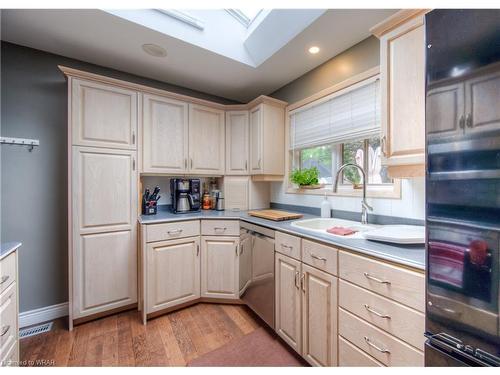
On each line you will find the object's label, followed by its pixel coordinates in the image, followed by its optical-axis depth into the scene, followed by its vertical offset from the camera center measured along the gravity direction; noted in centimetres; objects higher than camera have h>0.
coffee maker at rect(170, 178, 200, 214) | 227 -8
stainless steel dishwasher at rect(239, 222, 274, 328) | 165 -70
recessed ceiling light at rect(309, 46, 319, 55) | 179 +117
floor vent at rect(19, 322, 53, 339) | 171 -117
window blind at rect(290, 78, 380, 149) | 165 +62
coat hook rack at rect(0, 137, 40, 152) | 148 +33
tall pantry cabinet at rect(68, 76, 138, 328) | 173 -9
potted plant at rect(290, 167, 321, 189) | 213 +9
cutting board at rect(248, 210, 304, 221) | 188 -26
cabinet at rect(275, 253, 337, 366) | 121 -77
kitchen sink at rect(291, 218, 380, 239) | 155 -29
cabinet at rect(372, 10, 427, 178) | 112 +53
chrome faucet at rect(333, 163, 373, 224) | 160 -12
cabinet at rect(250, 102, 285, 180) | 233 +52
